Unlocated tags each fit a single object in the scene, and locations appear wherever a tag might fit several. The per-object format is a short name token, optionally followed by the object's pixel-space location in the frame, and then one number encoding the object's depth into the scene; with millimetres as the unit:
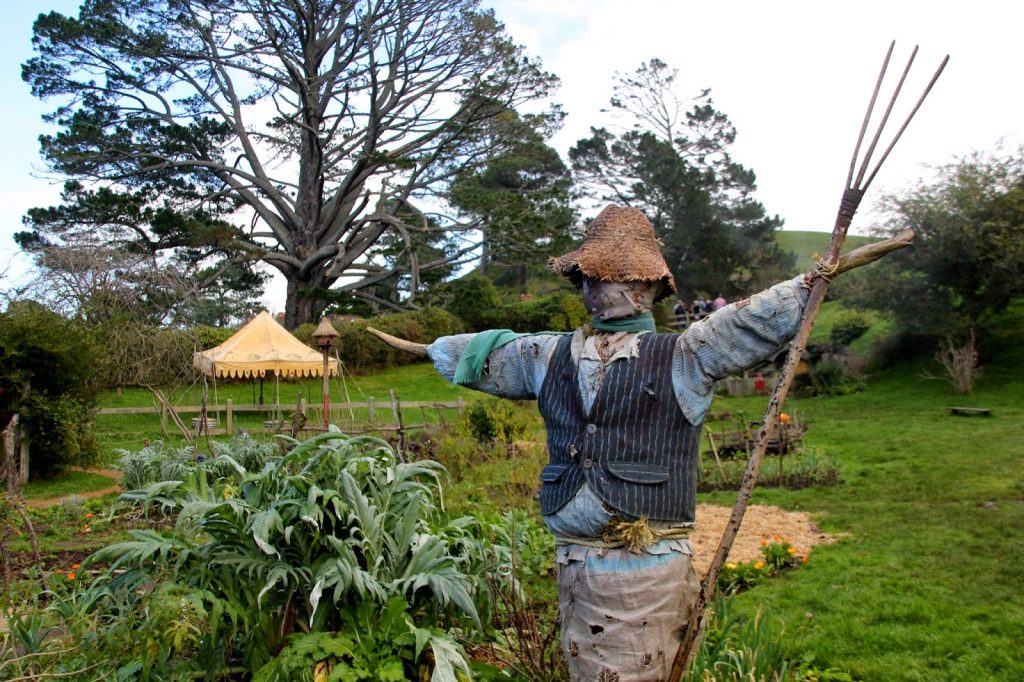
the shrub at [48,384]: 11594
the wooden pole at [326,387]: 8246
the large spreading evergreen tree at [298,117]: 23438
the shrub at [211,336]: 21250
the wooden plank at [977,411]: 15490
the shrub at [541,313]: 25812
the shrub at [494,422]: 12023
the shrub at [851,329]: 25000
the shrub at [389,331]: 22453
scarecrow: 2764
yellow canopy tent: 15633
